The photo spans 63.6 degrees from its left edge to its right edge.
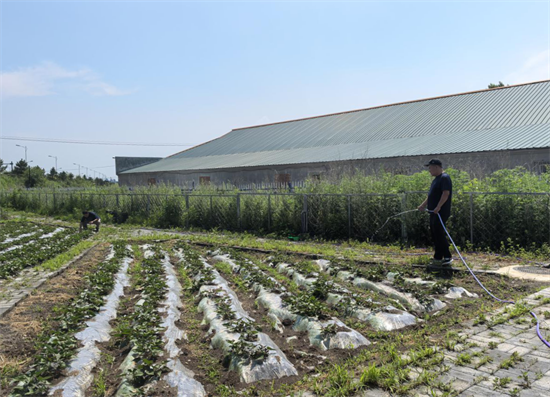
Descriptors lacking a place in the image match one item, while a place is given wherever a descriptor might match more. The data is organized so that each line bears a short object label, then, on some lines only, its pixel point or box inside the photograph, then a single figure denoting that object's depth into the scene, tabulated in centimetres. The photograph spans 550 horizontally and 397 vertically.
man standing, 823
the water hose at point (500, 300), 457
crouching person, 1778
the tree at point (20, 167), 7319
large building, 1969
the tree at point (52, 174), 7636
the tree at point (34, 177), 6531
